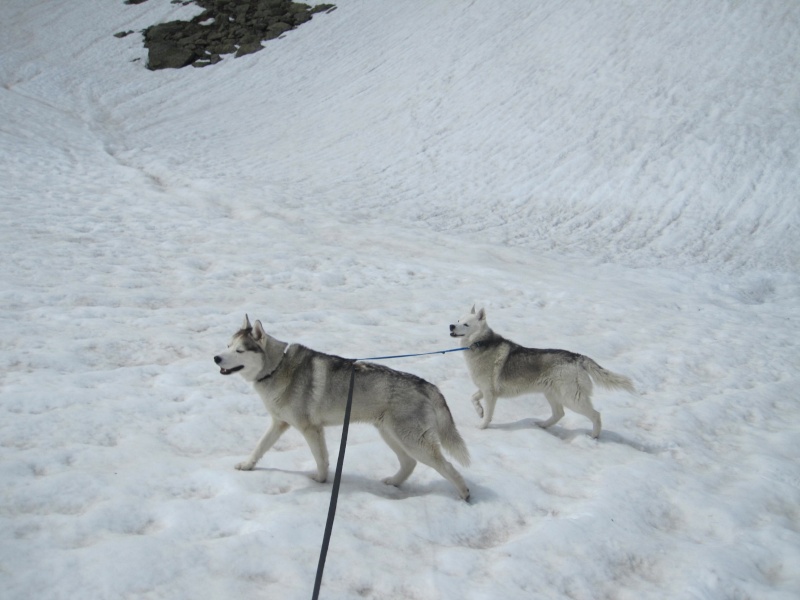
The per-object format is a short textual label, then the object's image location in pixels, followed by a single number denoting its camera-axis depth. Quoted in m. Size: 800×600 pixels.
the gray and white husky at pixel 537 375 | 7.44
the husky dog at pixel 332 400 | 5.50
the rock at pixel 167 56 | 35.91
